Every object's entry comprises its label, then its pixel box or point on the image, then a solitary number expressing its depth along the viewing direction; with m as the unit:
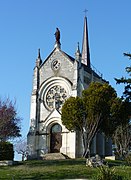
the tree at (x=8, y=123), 42.32
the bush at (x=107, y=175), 16.77
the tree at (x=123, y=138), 50.83
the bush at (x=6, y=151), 37.72
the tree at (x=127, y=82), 35.69
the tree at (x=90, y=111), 41.75
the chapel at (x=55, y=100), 48.00
